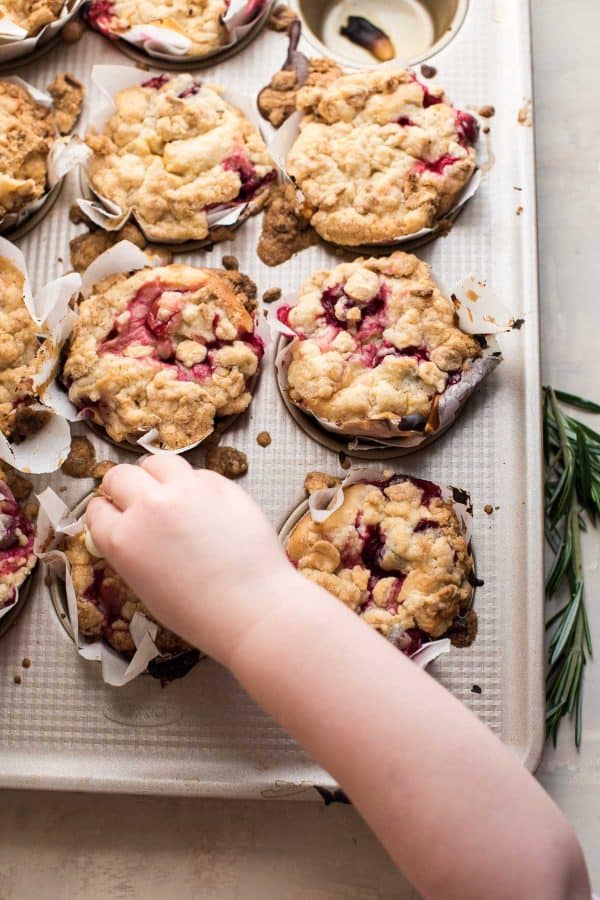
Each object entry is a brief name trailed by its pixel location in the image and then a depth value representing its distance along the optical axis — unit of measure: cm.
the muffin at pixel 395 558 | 55
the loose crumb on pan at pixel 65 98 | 61
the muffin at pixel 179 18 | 61
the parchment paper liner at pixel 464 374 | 56
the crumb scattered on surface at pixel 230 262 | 60
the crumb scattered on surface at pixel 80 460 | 58
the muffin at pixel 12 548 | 56
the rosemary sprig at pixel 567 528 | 59
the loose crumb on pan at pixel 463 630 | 56
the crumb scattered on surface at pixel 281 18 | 62
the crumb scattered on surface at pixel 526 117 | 60
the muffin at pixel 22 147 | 59
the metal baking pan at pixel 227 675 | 56
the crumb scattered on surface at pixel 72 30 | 62
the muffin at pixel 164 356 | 57
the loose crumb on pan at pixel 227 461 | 58
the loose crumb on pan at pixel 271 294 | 59
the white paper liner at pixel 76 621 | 55
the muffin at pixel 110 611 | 56
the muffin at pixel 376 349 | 56
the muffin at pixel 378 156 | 58
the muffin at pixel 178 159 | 59
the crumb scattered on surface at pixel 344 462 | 58
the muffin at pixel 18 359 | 57
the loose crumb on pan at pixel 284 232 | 60
